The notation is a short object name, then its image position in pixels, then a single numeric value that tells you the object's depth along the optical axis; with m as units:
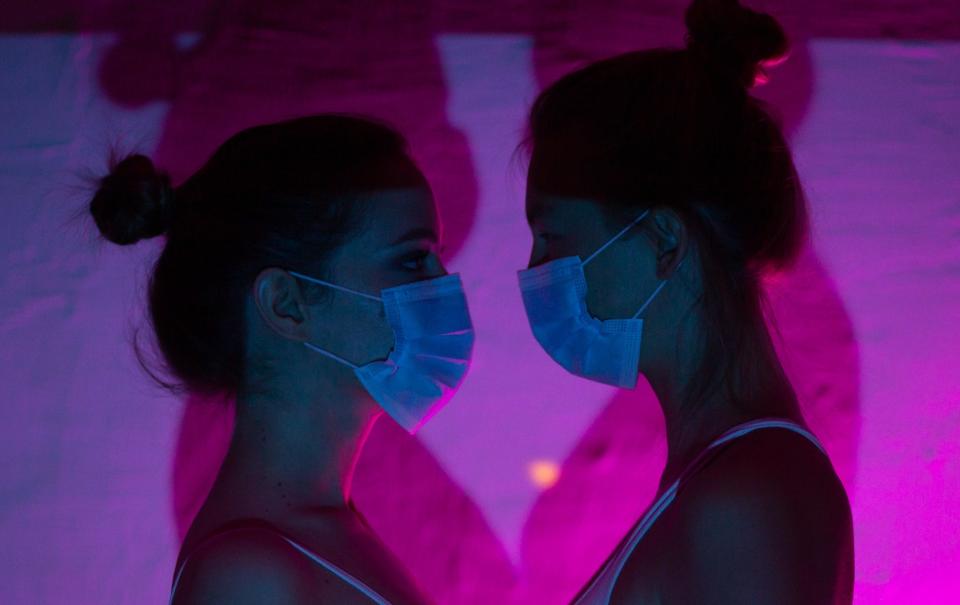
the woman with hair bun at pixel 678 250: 1.73
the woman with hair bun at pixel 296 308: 1.84
